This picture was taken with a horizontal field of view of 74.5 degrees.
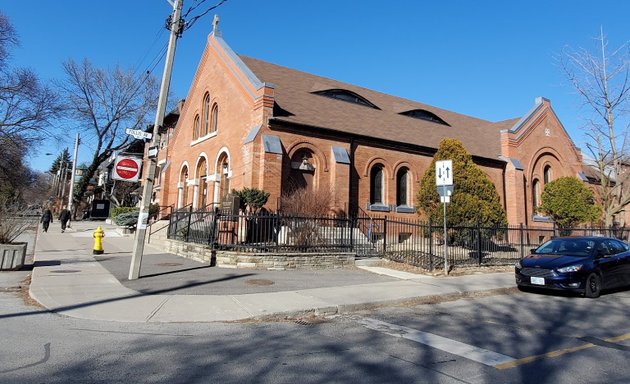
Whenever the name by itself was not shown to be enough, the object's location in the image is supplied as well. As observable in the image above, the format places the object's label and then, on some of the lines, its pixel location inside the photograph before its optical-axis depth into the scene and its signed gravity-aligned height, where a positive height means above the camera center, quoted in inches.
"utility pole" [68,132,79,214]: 1420.5 +261.8
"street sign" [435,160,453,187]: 476.1 +82.1
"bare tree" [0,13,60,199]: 1115.3 +291.3
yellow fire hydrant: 602.2 -17.8
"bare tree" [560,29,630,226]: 988.6 +193.9
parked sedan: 372.5 -16.7
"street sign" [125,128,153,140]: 417.6 +100.1
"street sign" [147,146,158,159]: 409.5 +80.5
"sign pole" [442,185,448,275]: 479.4 -13.2
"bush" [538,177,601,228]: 867.4 +95.0
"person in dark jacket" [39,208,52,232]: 1030.4 +25.4
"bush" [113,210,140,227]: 1086.0 +37.2
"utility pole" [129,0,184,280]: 401.4 +94.2
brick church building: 749.9 +209.6
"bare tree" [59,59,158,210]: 1689.2 +487.9
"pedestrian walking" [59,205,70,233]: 1060.5 +32.2
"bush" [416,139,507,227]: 613.0 +73.7
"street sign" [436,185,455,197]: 476.6 +61.6
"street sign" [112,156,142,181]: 389.7 +61.7
